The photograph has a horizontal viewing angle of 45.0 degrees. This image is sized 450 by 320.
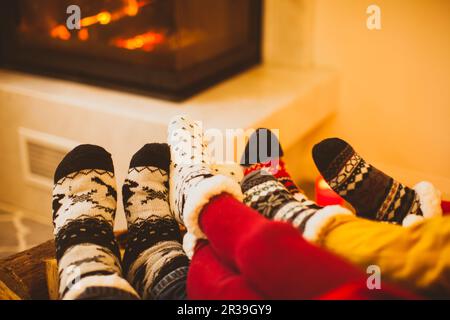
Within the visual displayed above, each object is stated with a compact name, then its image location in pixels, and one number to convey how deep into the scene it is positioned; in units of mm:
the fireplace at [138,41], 1577
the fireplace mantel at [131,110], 1483
